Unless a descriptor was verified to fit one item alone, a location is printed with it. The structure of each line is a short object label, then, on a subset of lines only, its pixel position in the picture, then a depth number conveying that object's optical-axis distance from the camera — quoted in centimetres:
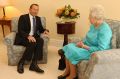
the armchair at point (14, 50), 221
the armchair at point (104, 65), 142
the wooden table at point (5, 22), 287
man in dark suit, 217
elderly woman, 170
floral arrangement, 246
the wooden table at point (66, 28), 253
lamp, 283
